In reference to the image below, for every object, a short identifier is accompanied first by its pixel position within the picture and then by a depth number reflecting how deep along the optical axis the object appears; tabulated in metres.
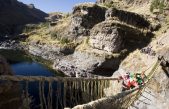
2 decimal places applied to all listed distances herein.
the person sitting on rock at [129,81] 6.37
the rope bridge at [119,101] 3.34
